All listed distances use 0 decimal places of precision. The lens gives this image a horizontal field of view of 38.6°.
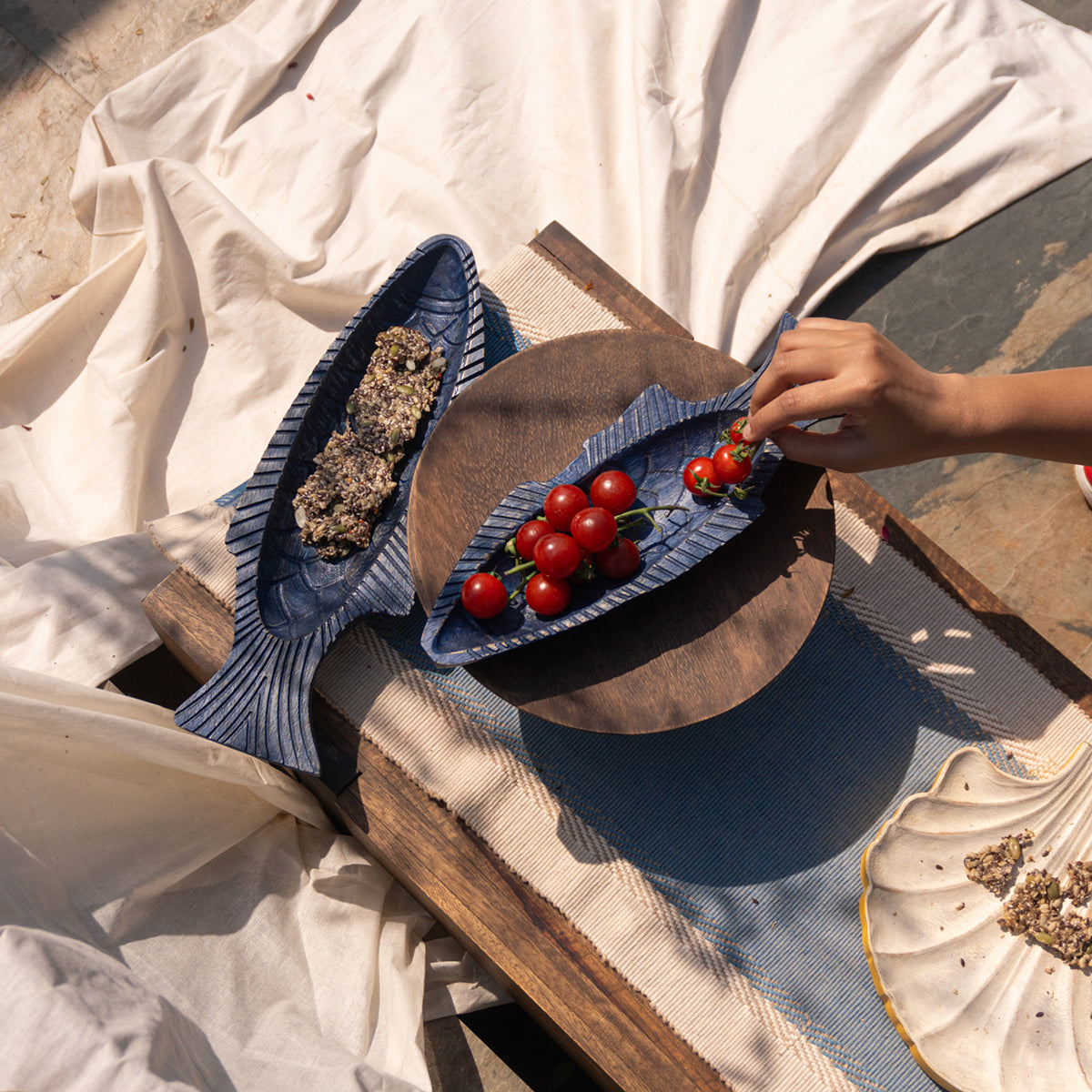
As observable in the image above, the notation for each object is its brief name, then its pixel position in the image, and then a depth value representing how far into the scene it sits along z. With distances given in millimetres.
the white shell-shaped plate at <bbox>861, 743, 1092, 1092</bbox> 979
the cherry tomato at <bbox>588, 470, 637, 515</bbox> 993
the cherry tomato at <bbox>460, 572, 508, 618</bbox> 969
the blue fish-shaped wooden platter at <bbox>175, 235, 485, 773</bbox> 1037
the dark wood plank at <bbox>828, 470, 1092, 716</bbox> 1086
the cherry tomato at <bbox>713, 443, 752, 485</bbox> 985
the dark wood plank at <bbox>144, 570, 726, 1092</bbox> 1016
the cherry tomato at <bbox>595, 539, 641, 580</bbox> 985
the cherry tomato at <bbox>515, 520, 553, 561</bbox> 984
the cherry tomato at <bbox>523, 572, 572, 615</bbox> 974
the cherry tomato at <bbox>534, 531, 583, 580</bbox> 960
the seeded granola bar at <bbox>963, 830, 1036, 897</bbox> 1001
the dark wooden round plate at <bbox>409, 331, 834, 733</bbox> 979
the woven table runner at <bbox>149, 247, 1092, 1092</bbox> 1014
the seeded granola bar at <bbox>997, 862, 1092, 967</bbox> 985
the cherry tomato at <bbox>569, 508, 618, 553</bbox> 965
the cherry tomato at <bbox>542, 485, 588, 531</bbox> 981
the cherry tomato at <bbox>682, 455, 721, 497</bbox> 1001
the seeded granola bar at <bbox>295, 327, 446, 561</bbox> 1080
